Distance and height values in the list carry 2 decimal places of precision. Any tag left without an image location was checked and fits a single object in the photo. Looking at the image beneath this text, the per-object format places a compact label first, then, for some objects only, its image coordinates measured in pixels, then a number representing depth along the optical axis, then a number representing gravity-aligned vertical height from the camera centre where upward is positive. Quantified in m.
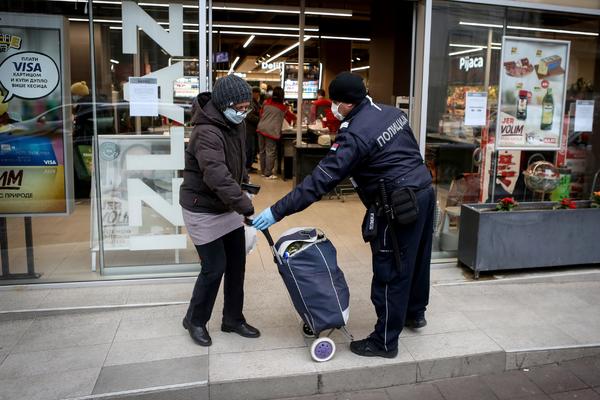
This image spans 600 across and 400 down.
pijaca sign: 5.14 +0.56
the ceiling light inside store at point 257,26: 12.27 +2.10
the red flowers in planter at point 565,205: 5.00 -0.76
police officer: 3.08 -0.38
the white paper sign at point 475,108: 5.21 +0.13
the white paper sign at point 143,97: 4.39 +0.15
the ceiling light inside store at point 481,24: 5.09 +0.92
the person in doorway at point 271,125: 10.12 -0.14
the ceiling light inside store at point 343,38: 13.55 +2.07
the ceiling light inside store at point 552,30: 5.26 +0.92
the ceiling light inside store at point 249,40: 14.91 +2.28
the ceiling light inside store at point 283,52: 16.12 +2.22
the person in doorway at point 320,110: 10.92 +0.18
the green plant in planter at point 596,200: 5.16 -0.73
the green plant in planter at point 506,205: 4.90 -0.75
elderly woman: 3.11 -0.48
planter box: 4.76 -1.03
